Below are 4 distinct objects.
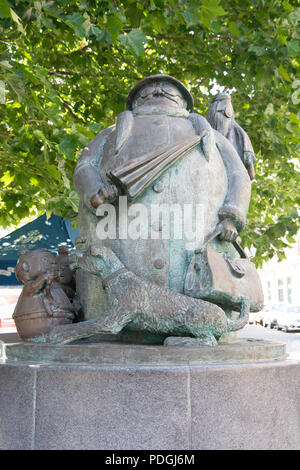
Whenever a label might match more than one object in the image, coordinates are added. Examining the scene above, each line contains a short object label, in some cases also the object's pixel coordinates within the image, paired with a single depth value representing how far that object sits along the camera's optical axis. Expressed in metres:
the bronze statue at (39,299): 3.84
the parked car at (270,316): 22.66
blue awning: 9.71
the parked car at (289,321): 20.97
